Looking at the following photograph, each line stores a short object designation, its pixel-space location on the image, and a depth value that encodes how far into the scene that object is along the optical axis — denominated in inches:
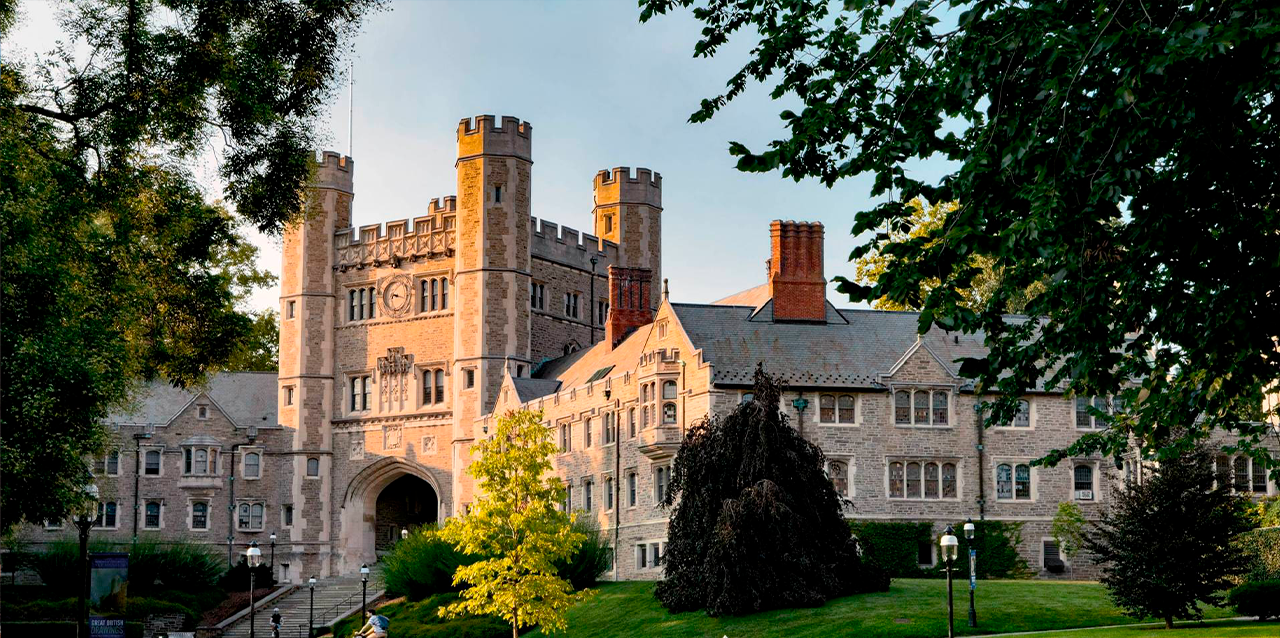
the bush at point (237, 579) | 2625.5
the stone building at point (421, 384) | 2252.7
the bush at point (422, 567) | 2094.0
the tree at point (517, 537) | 1605.6
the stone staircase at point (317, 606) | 2349.9
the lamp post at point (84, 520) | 971.3
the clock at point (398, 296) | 2908.5
